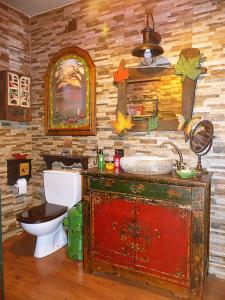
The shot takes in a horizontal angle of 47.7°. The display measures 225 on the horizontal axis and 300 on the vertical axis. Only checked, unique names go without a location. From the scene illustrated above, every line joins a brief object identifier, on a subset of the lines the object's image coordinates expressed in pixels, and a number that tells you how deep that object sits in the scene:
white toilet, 2.39
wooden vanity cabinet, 1.84
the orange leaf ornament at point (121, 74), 2.52
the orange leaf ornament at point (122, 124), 2.52
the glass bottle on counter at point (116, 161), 2.41
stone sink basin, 2.00
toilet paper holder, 2.93
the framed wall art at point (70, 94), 2.77
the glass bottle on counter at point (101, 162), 2.42
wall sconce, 2.14
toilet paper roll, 2.97
